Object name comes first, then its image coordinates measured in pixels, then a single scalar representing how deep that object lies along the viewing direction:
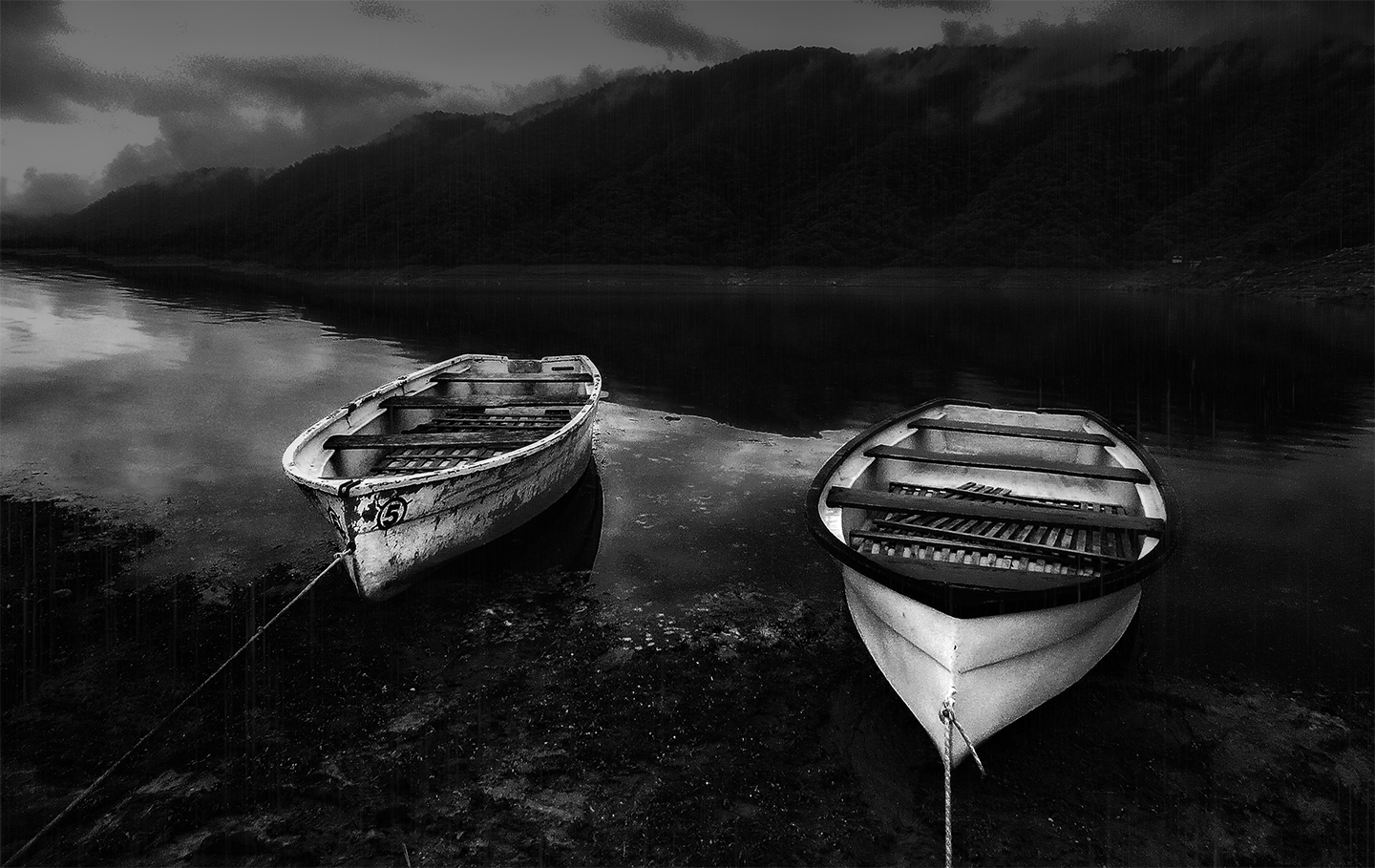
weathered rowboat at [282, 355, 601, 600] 8.16
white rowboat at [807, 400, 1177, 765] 5.72
